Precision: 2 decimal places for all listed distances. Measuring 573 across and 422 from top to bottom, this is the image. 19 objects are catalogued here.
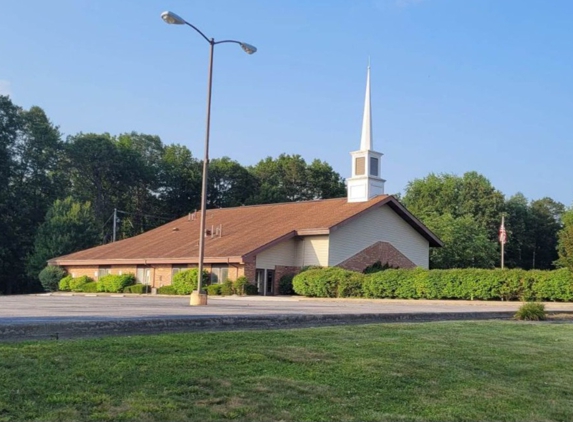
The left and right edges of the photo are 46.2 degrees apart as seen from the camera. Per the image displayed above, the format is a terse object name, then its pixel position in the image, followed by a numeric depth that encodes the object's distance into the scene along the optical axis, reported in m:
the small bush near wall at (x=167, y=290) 37.66
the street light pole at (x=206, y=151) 18.25
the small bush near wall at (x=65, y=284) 45.96
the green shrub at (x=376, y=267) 38.41
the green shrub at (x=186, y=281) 36.59
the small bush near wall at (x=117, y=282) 41.72
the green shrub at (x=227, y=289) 35.03
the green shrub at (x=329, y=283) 32.53
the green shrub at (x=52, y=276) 47.25
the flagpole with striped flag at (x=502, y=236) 42.97
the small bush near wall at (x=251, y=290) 34.69
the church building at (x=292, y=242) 36.94
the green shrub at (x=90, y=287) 43.00
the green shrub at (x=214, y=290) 35.22
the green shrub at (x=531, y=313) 15.97
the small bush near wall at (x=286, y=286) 37.00
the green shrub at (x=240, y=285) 34.62
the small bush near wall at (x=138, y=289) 40.22
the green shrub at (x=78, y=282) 44.66
